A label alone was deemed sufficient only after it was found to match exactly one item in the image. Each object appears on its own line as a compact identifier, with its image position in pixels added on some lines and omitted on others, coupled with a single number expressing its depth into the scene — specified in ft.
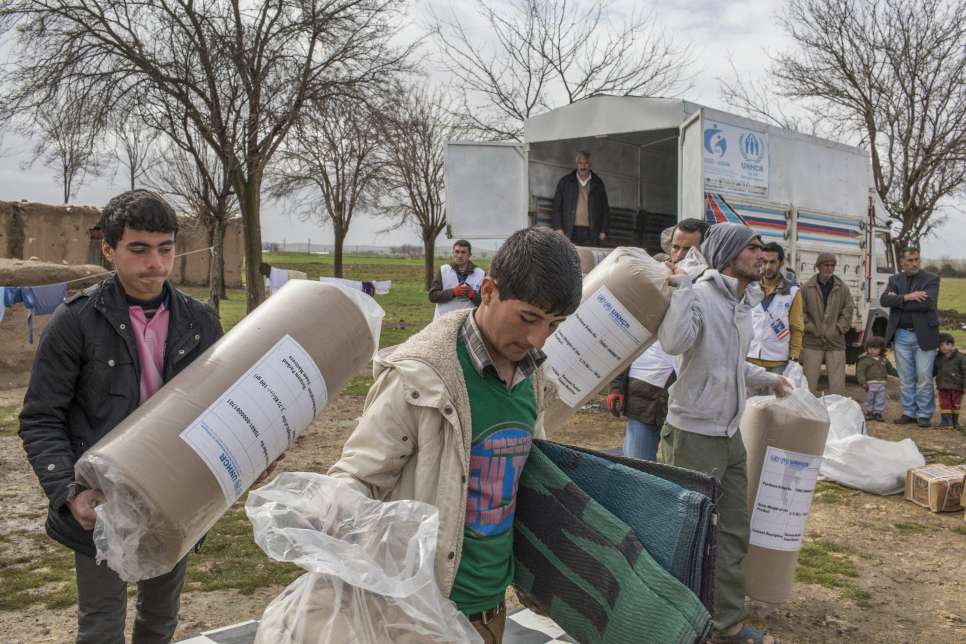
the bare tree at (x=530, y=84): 55.72
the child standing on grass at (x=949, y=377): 28.35
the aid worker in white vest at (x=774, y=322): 22.54
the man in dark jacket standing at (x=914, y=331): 28.32
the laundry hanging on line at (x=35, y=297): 30.53
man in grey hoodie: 10.86
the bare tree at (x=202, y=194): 43.83
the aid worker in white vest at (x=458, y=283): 26.02
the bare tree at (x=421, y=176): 71.26
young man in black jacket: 6.89
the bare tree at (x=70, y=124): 36.37
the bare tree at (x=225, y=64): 35.50
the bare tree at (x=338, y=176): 49.42
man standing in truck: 28.96
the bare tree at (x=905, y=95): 52.75
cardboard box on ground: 18.66
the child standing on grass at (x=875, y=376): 29.55
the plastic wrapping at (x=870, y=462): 20.04
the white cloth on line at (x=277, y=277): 43.96
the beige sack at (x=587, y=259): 17.17
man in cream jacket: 5.42
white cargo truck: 25.62
